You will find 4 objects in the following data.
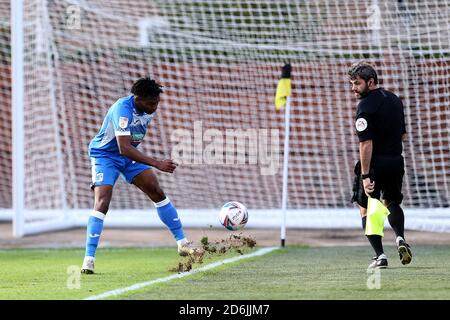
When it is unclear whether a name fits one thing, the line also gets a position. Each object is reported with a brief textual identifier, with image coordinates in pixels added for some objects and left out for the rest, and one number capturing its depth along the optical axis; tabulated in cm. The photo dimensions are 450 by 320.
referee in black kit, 1839
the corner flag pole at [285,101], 2588
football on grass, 1958
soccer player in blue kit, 1925
